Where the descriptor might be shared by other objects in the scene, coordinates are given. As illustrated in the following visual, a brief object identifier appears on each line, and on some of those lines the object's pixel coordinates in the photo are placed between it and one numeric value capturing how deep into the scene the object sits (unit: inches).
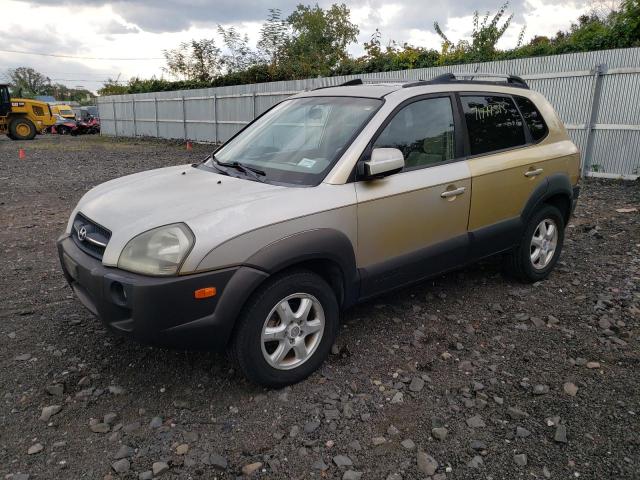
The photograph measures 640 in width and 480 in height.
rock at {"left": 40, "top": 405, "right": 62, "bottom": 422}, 110.2
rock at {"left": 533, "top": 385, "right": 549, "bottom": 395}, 118.9
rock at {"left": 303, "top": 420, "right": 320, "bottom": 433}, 106.9
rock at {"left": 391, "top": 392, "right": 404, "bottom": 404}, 116.6
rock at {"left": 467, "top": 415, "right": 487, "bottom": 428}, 108.0
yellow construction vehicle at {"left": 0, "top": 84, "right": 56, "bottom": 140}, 1009.5
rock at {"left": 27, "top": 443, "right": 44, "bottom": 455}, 99.7
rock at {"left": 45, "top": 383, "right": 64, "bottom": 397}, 118.4
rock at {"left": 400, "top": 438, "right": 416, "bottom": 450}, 101.6
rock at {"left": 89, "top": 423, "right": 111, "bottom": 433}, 106.3
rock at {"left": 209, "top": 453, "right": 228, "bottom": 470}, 96.3
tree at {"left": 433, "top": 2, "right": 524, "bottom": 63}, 501.4
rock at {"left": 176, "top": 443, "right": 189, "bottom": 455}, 100.4
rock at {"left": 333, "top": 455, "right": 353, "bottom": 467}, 97.3
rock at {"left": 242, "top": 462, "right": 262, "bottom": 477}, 95.1
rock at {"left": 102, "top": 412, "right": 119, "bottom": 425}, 109.1
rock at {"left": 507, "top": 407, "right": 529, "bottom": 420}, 110.4
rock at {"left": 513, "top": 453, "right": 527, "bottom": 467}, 96.5
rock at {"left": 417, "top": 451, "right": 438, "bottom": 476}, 95.3
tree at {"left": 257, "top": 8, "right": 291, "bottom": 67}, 1098.1
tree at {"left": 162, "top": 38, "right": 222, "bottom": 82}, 1229.1
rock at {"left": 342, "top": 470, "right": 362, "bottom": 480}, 93.9
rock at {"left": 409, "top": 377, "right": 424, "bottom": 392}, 120.8
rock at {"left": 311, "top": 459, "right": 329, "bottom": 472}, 96.4
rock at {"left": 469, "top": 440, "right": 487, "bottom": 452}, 101.0
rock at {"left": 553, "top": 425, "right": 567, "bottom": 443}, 102.6
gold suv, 103.7
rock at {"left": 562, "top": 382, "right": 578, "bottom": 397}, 118.7
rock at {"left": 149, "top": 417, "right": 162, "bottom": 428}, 108.0
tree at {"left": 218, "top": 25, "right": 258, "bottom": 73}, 1156.5
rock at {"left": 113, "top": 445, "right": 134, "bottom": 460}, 99.0
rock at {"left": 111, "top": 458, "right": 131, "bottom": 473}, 95.6
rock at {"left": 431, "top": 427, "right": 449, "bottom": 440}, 104.3
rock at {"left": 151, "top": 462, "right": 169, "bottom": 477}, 94.9
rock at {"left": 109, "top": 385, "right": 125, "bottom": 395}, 119.2
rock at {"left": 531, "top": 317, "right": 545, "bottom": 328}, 153.6
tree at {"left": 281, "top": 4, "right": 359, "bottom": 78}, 1791.3
